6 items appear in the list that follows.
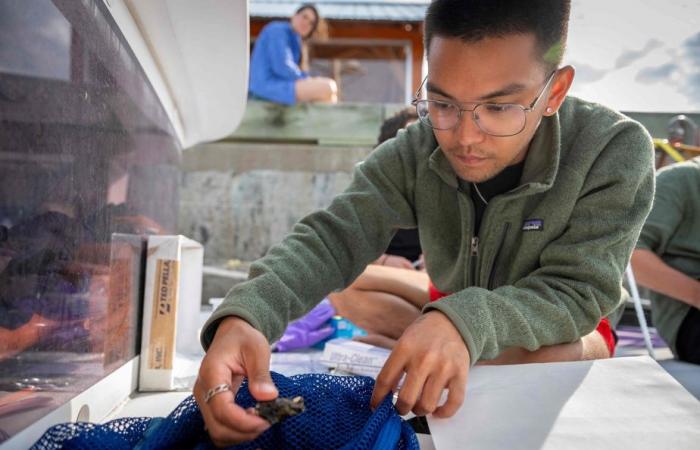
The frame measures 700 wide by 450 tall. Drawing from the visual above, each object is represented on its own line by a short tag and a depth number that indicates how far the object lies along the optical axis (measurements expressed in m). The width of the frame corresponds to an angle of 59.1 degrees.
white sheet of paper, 0.78
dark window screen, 0.67
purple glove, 2.08
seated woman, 4.58
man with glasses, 0.81
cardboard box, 1.29
